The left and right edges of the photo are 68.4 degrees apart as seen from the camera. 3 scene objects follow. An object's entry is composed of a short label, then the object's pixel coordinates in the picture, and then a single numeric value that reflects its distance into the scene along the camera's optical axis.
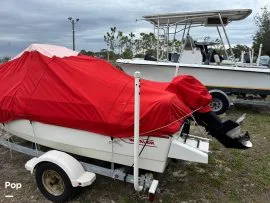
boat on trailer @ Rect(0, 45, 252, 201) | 2.24
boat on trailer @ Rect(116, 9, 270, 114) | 5.33
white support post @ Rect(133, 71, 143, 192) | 1.94
